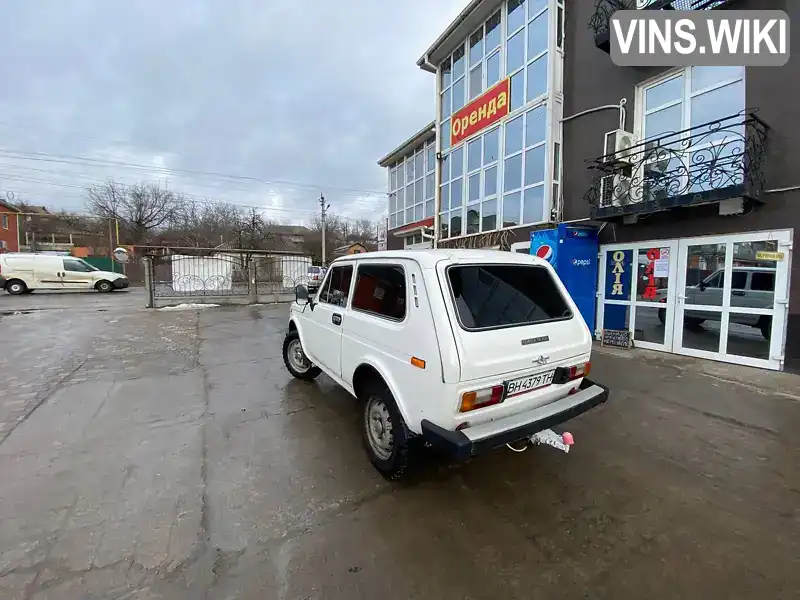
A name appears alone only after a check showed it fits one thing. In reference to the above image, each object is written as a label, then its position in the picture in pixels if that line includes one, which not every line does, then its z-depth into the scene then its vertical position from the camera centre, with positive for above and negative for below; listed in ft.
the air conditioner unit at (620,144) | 23.57 +8.11
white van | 61.82 -0.17
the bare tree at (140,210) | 135.13 +22.83
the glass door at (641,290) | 23.04 -0.99
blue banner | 25.22 +0.06
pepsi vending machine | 25.23 +1.18
